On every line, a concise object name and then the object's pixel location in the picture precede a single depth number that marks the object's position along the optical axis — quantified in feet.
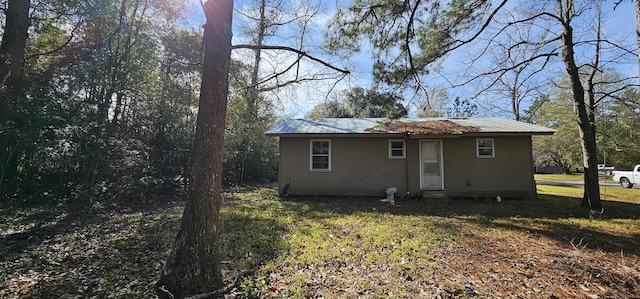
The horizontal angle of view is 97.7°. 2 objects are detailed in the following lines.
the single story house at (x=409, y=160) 31.58
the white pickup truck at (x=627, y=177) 48.47
